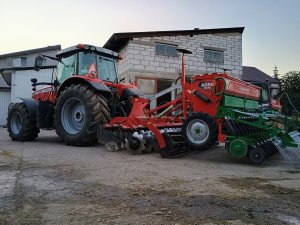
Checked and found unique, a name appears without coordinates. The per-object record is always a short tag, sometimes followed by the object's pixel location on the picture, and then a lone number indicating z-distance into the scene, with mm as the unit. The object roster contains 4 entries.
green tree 21821
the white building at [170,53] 11361
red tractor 5414
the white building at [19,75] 14888
